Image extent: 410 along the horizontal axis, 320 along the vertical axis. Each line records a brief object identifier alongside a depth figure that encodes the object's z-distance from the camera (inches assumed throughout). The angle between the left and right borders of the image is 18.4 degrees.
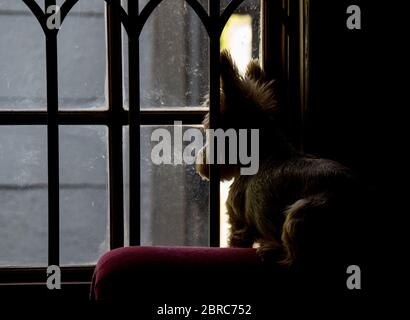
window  94.6
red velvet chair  80.3
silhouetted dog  82.0
